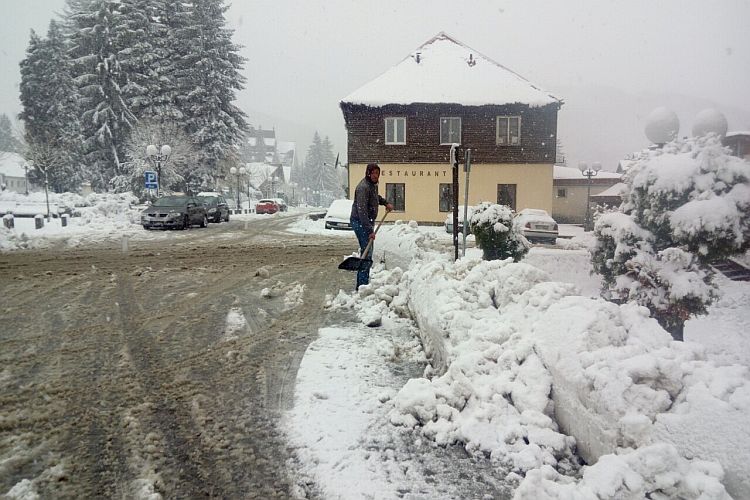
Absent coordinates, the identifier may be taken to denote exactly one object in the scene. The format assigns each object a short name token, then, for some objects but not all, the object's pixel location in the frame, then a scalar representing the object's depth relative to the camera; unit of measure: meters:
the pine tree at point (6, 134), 87.36
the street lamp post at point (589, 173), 26.89
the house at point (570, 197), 38.19
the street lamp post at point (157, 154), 25.48
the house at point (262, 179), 78.12
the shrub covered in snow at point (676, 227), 5.01
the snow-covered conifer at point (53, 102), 40.88
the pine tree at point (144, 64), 36.06
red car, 42.22
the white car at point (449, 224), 18.24
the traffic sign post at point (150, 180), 22.33
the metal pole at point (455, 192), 7.98
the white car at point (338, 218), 22.88
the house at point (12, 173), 70.00
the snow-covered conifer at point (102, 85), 35.72
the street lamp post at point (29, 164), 36.46
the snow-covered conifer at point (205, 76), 36.47
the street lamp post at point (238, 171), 38.61
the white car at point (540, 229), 18.34
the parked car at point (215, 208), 27.11
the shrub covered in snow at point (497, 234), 8.13
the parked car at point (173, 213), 20.92
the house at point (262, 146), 128.38
